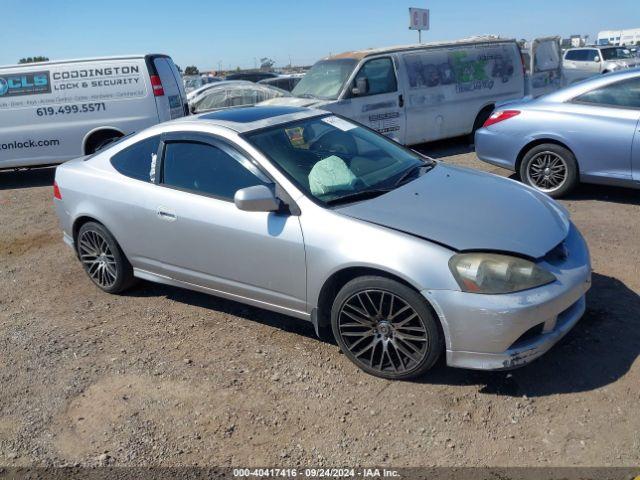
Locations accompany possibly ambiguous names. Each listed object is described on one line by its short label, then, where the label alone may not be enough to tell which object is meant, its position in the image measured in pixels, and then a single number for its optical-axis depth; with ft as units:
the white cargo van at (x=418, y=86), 30.30
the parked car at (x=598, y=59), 74.13
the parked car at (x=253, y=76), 85.74
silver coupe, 10.11
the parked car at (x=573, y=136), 19.63
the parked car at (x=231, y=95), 45.01
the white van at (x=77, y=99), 31.55
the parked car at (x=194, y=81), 79.42
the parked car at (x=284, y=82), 62.70
